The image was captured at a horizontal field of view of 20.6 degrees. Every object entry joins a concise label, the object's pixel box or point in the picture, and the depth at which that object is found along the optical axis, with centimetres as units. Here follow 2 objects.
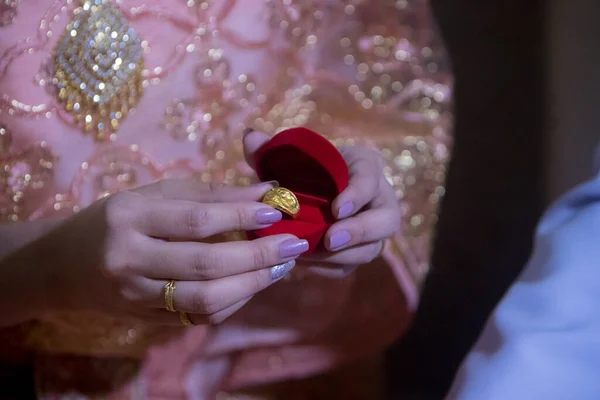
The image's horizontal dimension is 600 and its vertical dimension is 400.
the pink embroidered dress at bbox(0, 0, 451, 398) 97
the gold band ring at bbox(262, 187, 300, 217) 88
